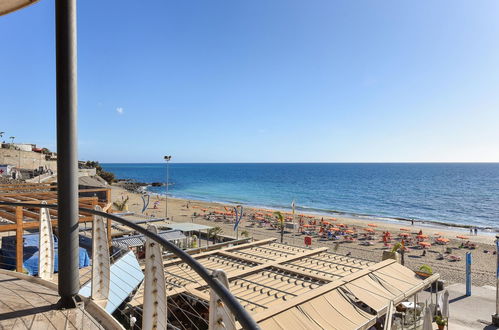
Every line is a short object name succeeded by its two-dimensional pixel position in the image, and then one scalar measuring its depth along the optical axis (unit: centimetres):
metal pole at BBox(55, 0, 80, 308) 243
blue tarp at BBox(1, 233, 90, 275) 788
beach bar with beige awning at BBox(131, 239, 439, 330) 631
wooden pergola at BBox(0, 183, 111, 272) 629
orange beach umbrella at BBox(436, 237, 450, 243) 2726
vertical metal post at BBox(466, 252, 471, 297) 1484
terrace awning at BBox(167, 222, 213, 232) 1689
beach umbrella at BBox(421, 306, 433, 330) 823
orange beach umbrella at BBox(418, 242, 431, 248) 2569
